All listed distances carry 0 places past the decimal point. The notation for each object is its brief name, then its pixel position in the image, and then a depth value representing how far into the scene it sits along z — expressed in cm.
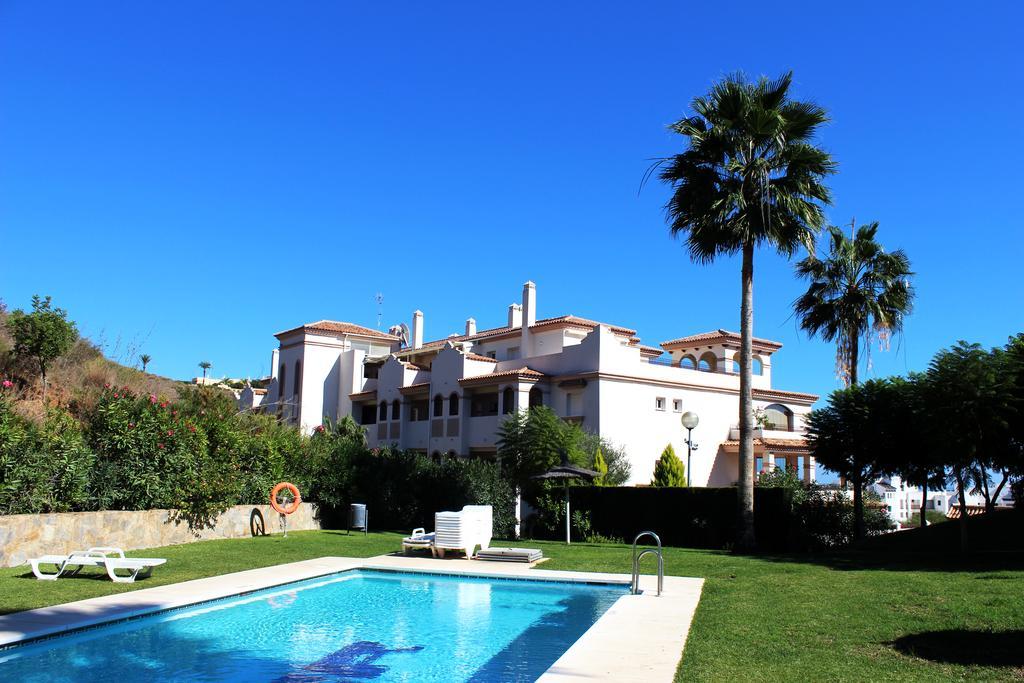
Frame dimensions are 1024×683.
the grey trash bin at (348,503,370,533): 2614
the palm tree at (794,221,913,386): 3072
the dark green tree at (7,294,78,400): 2481
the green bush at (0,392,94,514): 1652
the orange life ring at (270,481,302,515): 2417
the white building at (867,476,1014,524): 7625
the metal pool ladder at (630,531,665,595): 1384
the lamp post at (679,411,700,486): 2523
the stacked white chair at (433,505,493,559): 1958
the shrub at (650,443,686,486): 3612
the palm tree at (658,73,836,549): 2242
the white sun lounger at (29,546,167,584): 1438
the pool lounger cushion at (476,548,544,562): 1904
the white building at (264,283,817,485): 3838
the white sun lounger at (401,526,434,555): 2022
